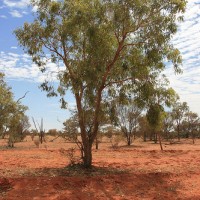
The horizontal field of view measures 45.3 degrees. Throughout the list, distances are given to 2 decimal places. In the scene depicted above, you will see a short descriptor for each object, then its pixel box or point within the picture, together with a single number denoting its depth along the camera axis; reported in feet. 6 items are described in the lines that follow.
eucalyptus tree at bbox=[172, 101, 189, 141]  115.22
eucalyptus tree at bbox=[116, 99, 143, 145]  88.06
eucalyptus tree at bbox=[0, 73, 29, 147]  41.99
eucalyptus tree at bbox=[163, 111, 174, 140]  110.49
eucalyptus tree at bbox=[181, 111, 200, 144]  125.14
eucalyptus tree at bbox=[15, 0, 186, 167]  31.58
